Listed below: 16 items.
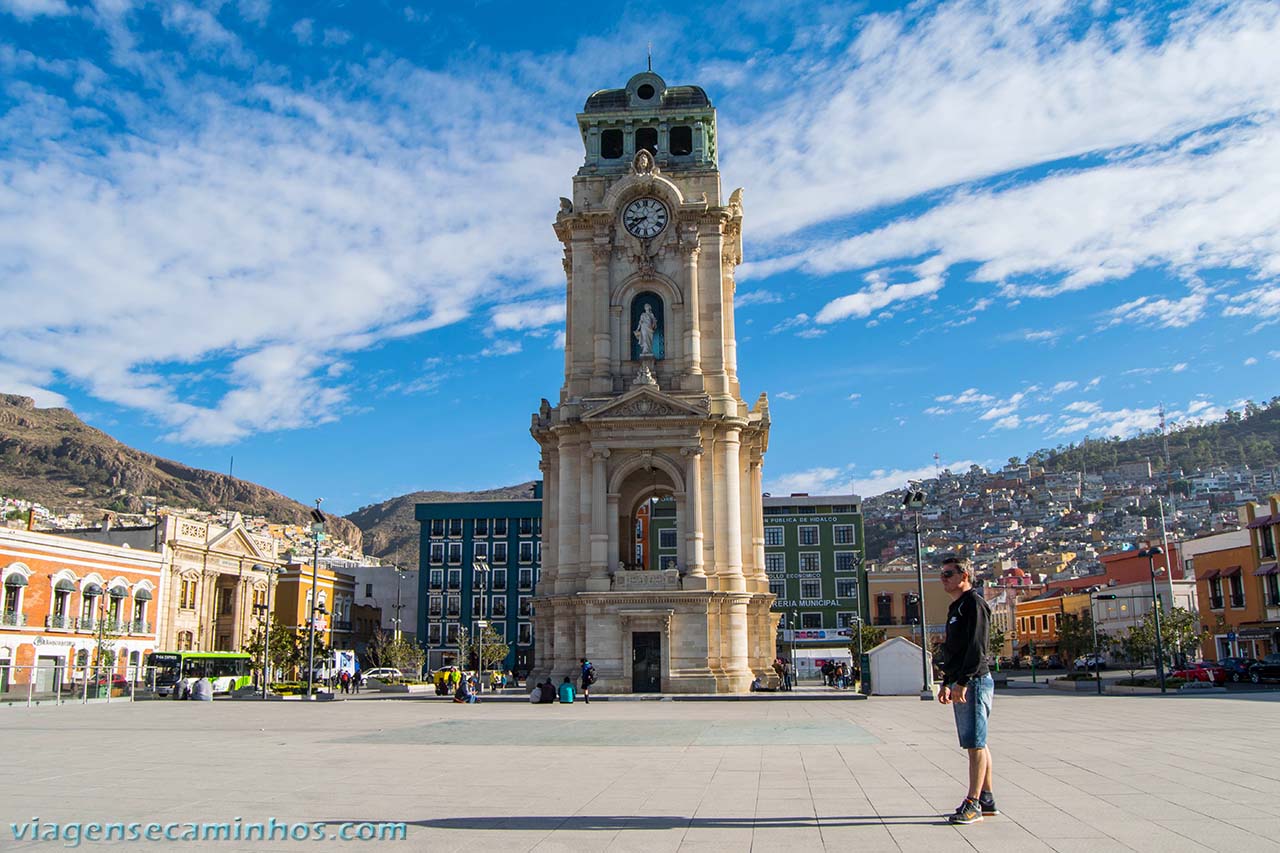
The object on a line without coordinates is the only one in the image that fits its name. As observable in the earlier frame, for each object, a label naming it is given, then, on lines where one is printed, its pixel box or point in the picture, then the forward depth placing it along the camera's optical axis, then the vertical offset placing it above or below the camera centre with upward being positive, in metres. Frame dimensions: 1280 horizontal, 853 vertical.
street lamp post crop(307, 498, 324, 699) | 45.56 +3.86
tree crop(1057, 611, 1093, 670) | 78.25 -1.33
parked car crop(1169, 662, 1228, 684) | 49.47 -2.67
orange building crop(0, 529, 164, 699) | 61.81 +1.69
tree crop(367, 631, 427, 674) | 86.38 -2.40
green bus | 60.16 -2.47
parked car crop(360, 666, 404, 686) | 76.50 -3.58
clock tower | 48.56 +9.59
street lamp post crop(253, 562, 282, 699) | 55.28 -1.11
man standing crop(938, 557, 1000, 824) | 10.47 -0.65
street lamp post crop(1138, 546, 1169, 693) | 44.19 -1.75
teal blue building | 105.75 +5.50
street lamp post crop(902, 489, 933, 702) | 40.75 +0.15
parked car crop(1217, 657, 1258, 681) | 53.66 -2.60
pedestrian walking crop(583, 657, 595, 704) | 43.41 -2.25
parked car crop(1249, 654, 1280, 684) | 51.17 -2.58
